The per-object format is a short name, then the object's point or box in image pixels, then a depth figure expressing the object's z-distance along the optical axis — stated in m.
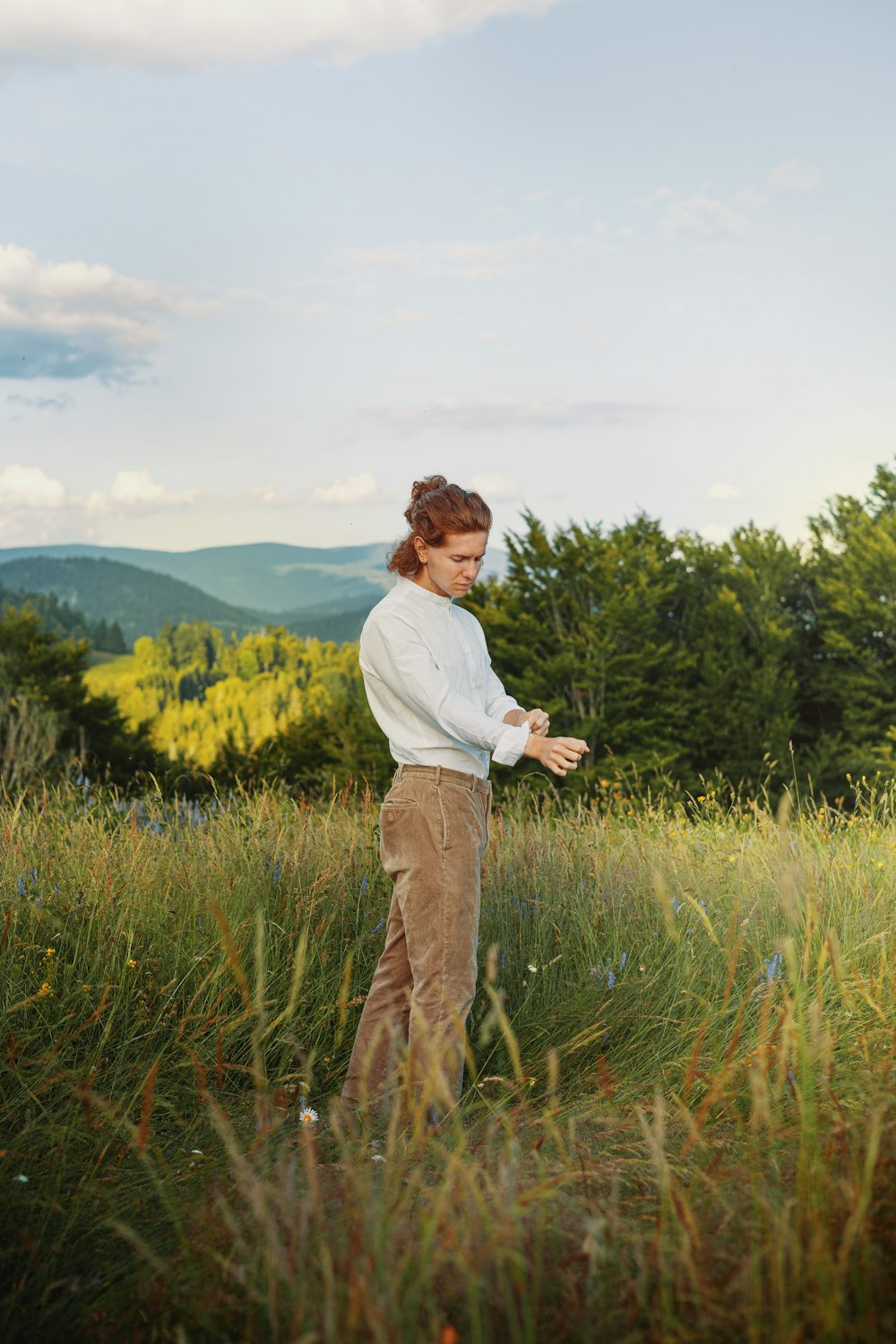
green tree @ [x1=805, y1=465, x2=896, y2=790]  23.17
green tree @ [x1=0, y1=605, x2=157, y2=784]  21.98
